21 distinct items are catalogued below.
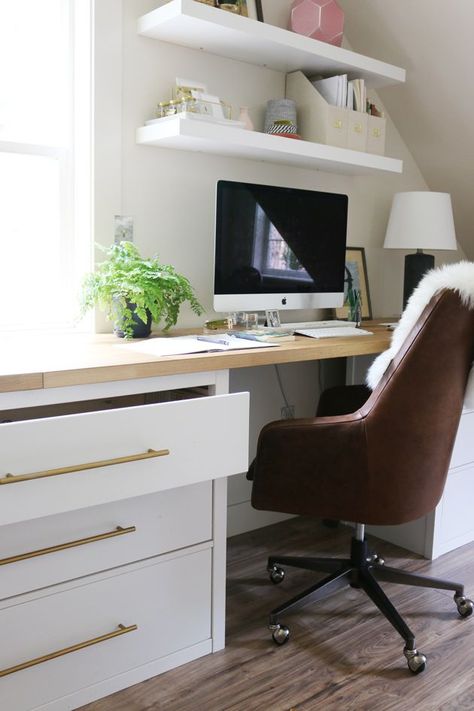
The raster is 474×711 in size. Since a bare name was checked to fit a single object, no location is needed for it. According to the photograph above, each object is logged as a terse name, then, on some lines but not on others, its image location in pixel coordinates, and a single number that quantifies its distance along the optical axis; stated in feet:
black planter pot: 6.47
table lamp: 9.04
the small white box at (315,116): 7.91
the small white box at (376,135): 8.41
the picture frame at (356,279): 9.18
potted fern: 6.18
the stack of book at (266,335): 6.73
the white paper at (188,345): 5.62
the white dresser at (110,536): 4.48
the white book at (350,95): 8.15
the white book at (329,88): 8.01
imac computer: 7.19
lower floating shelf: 6.59
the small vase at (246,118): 7.39
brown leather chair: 5.52
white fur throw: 5.36
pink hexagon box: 7.88
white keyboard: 8.04
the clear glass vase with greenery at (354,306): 9.11
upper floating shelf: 6.54
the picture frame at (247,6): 6.89
